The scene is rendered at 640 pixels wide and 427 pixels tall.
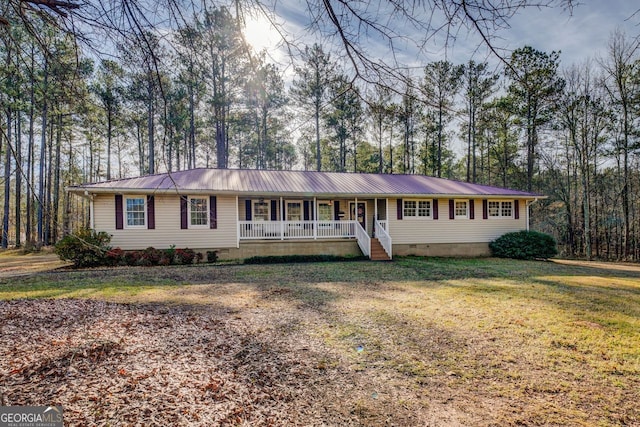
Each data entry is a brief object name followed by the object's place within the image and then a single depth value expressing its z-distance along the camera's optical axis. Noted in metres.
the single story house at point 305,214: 12.65
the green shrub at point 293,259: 13.18
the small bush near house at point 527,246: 15.07
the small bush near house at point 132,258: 11.86
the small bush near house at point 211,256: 13.02
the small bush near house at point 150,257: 11.90
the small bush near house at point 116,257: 11.69
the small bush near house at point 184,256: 12.38
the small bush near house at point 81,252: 11.18
